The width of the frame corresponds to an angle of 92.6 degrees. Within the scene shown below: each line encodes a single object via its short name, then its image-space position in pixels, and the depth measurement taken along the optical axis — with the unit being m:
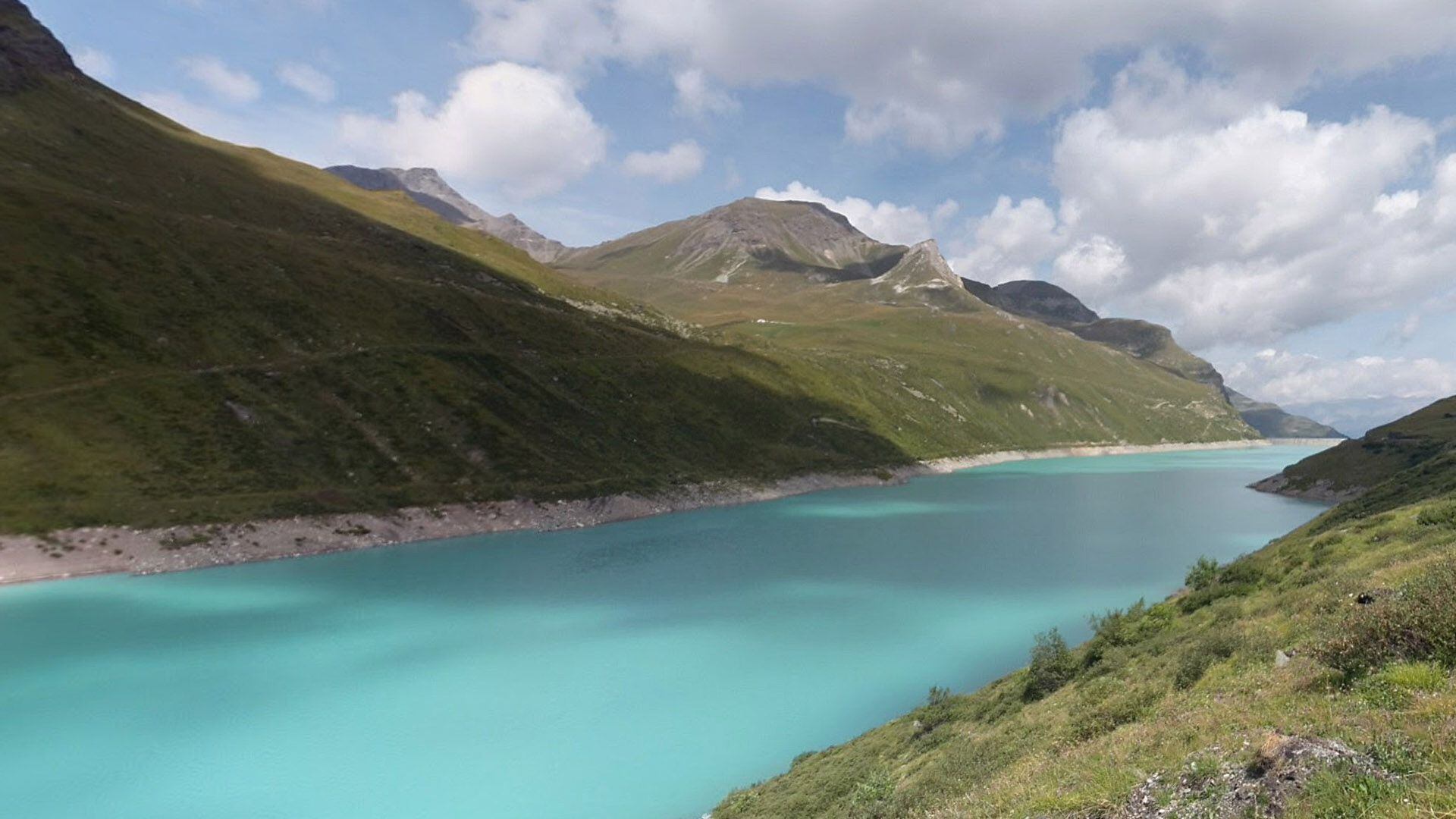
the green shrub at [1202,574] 32.09
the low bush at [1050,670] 22.91
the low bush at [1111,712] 15.22
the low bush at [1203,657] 16.59
